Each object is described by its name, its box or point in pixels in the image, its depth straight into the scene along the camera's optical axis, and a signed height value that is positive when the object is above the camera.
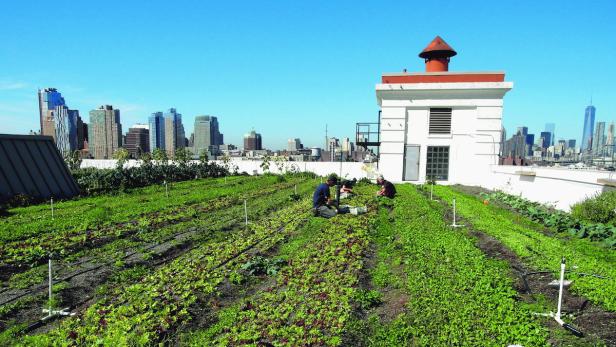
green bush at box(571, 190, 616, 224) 12.14 -1.96
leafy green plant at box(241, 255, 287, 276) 7.79 -2.70
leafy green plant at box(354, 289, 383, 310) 6.07 -2.63
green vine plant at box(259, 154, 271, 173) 35.91 -1.78
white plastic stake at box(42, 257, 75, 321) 5.97 -2.91
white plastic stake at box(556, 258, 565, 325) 5.37 -2.31
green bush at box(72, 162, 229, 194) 22.94 -2.48
